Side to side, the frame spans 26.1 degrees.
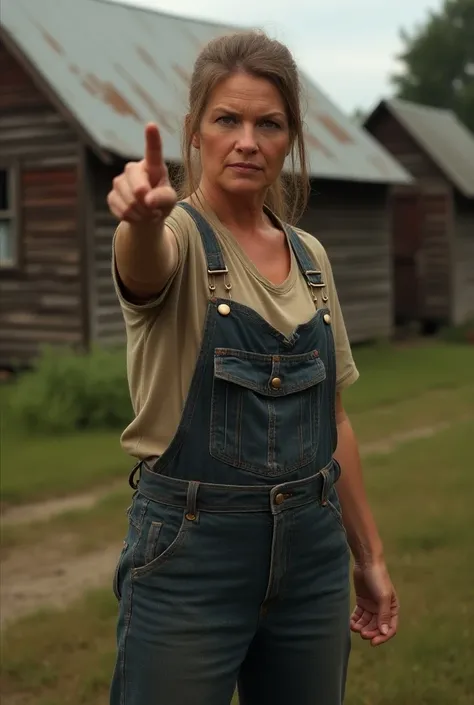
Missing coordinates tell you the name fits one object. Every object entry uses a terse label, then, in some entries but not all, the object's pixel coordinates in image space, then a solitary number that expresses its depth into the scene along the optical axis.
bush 9.39
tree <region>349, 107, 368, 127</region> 54.81
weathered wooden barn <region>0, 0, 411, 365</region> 11.88
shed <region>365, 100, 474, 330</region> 19.23
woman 2.02
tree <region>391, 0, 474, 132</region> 39.59
